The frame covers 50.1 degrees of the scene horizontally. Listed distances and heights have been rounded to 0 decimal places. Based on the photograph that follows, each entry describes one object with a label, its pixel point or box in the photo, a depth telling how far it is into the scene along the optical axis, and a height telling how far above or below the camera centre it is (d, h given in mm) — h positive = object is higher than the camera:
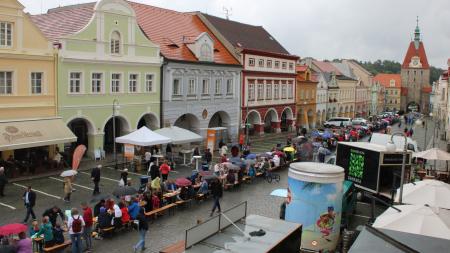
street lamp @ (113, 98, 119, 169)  30461 -1039
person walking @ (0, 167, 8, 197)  20734 -4094
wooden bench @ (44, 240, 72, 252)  13859 -4643
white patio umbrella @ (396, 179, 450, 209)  15570 -3240
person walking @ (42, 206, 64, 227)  14884 -3908
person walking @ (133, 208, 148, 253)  14469 -4233
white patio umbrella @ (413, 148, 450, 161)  25406 -3092
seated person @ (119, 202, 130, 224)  16359 -4222
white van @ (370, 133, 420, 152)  27872 -2607
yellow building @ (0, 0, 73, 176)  24469 -147
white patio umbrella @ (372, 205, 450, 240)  11352 -3027
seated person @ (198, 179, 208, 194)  21188 -4260
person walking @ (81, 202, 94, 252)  14438 -4161
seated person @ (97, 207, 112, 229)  15656 -4244
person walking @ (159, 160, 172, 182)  24125 -3949
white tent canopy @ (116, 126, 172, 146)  27286 -2811
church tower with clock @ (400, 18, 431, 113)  124250 +5072
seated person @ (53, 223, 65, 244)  14133 -4307
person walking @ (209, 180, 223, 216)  19016 -4012
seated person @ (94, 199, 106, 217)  16188 -3998
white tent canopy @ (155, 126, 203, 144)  29867 -2800
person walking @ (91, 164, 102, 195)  21594 -3959
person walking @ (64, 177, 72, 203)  20297 -4289
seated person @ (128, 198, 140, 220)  16406 -4074
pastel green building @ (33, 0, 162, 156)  28438 +1243
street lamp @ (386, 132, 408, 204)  18970 -2022
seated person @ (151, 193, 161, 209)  18469 -4265
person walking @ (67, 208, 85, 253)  13851 -4052
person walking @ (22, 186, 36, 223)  16891 -3984
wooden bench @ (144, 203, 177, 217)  17992 -4573
